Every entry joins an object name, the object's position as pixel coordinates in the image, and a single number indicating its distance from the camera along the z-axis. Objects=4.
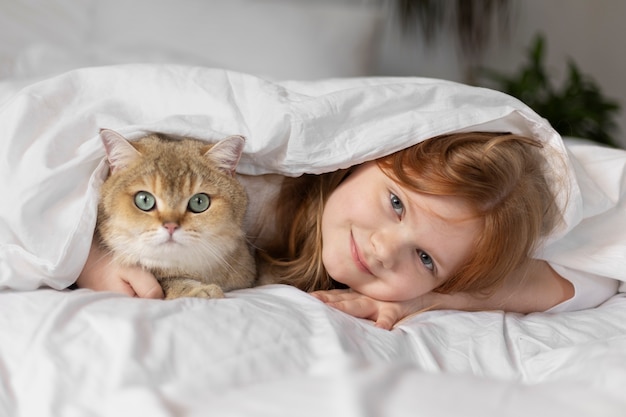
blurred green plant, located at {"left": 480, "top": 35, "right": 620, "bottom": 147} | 2.66
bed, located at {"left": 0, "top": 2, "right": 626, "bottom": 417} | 0.78
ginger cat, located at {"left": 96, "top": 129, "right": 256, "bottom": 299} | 1.10
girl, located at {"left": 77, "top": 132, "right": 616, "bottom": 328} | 1.22
